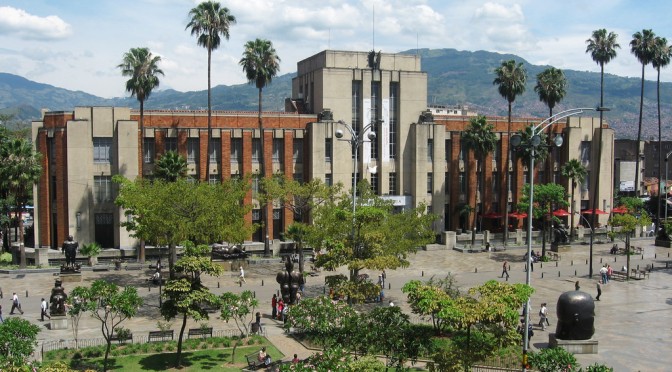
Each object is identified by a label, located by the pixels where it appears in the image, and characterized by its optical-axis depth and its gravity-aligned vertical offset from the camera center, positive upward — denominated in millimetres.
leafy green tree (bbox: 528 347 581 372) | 29469 -8442
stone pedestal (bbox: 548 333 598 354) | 36156 -9510
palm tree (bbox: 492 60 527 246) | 76625 +9490
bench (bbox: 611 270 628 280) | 57656 -9222
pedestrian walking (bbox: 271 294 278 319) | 43500 -9153
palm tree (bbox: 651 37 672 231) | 82944 +13666
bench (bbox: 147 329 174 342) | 37250 -9319
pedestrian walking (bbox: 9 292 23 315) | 43641 -9033
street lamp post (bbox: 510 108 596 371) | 28609 +630
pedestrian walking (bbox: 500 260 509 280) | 56981 -8937
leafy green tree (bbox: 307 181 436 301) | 38906 -4675
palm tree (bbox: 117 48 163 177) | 62781 +8515
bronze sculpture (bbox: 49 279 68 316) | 41062 -8396
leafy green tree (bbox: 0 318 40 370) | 28062 -7388
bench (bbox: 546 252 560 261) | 67062 -8918
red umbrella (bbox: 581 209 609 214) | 84812 -5670
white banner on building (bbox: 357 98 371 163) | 76875 +4663
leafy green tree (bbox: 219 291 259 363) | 33719 -7079
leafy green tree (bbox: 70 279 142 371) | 31000 -6164
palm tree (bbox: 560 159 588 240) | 79000 -733
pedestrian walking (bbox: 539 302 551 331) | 41094 -9228
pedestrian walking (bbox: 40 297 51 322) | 42438 -9123
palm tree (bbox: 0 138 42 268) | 60812 -371
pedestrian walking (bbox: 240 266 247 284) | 54750 -8968
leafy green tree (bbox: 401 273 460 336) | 29094 -5739
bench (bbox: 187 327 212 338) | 37997 -9331
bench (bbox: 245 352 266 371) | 32875 -9611
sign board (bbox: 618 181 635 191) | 117062 -3428
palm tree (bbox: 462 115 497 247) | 75312 +3087
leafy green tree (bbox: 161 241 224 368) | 32719 -6223
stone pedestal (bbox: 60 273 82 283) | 54350 -9110
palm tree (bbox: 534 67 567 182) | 79875 +9336
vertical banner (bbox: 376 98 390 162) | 77812 +3702
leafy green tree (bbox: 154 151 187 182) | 60094 -297
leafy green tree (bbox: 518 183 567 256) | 68000 -3287
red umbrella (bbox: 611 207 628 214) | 82100 -5339
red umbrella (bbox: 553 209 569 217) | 77375 -5281
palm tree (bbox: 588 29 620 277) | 80625 +14114
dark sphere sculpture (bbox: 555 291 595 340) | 36344 -8050
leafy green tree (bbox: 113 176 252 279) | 47438 -3524
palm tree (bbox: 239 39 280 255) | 68375 +10240
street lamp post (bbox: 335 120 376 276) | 40000 -1875
